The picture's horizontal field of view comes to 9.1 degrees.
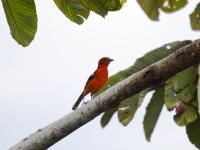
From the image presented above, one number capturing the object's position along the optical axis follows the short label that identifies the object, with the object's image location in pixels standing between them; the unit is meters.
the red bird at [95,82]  11.44
